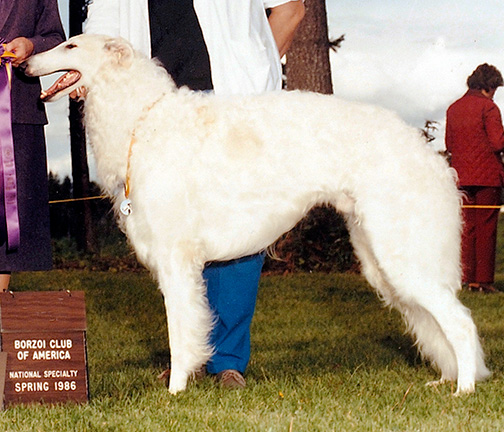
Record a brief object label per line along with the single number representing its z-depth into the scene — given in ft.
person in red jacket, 27.58
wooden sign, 11.31
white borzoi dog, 12.15
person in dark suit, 12.91
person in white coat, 13.48
